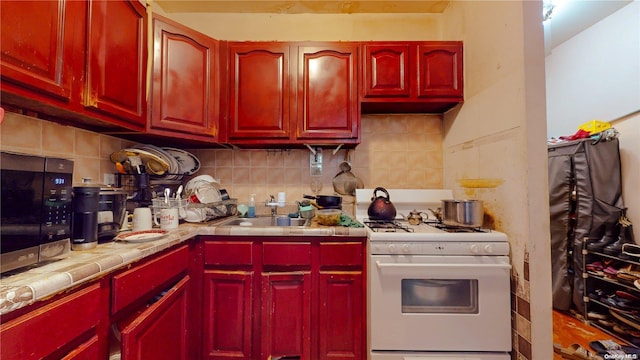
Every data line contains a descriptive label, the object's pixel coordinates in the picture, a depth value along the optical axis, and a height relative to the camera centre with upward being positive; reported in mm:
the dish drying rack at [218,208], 1477 -150
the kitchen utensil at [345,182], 1866 +46
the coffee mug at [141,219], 1185 -172
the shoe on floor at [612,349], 1447 -1067
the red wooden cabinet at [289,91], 1629 +689
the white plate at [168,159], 1538 +199
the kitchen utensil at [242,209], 1797 -175
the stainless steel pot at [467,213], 1245 -136
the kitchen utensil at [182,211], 1424 -155
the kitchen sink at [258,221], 1626 -261
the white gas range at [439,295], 1127 -550
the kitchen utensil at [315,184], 1914 +29
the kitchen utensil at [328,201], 1707 -102
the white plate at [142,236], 995 -224
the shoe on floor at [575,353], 1381 -1033
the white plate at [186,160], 1744 +207
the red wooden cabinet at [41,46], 711 +491
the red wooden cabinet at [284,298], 1280 -631
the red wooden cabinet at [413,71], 1642 +847
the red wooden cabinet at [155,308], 801 -502
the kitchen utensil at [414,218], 1507 -202
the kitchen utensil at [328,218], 1425 -191
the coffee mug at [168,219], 1259 -180
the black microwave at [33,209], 632 -73
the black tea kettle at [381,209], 1479 -144
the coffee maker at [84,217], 864 -122
